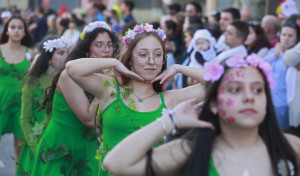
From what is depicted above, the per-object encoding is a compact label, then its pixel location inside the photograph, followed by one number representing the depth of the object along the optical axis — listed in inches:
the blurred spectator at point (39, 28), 663.4
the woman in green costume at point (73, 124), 192.2
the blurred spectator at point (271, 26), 327.6
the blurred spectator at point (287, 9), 316.2
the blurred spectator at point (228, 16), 348.5
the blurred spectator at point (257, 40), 299.7
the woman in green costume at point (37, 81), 231.9
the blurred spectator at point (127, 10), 485.7
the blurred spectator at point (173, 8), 470.3
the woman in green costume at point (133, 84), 154.4
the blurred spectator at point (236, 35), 289.7
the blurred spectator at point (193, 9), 403.5
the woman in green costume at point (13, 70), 290.0
